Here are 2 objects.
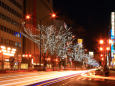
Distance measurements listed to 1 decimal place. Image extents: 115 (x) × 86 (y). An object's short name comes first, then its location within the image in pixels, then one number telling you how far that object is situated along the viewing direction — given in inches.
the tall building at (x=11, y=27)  2277.6
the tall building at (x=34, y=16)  3180.9
